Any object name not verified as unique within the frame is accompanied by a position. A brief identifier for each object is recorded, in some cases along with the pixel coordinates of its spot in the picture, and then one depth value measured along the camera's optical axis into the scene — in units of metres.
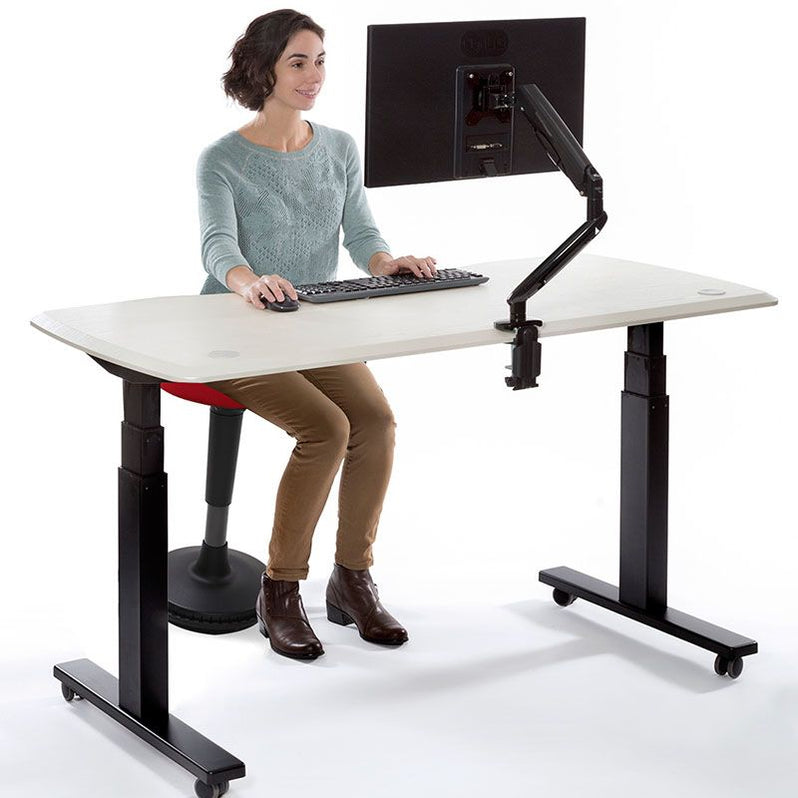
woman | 5.35
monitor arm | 4.87
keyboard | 5.18
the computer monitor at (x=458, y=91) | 4.95
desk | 4.60
